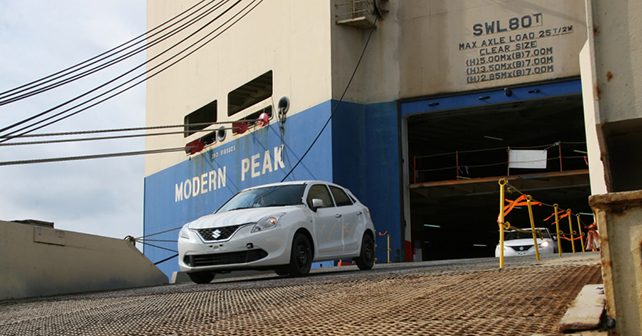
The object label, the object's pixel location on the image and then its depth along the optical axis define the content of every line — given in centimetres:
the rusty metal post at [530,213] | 1074
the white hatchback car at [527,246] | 2038
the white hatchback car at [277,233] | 1075
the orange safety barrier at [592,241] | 1451
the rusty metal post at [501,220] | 907
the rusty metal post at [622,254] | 346
